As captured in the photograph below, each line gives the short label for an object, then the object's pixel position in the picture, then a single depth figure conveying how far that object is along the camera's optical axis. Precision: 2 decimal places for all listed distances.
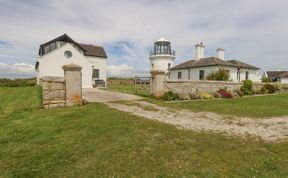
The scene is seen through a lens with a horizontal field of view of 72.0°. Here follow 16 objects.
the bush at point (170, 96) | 15.31
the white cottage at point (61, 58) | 23.70
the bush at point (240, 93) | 19.97
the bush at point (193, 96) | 16.50
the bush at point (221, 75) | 25.94
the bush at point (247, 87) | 21.86
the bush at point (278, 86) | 25.84
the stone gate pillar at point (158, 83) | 15.86
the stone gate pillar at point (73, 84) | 10.46
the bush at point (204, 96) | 16.90
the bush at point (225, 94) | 18.45
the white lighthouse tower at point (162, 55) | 38.19
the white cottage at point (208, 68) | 31.23
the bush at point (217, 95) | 18.08
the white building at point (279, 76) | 50.66
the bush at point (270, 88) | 24.49
